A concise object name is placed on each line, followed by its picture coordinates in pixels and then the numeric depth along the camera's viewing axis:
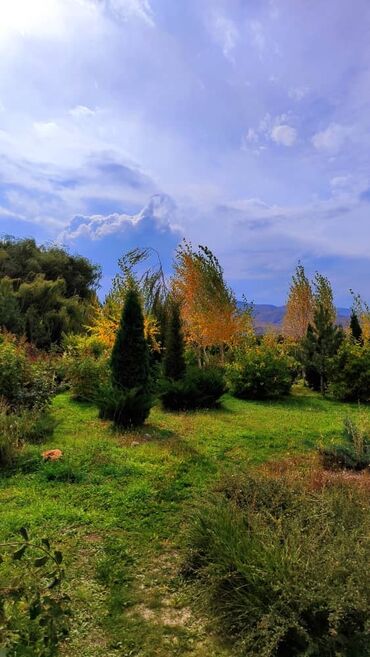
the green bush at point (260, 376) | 13.70
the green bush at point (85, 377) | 11.48
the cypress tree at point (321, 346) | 14.90
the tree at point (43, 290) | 25.80
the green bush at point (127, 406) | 8.25
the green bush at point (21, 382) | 9.56
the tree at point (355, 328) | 21.27
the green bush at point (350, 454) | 6.21
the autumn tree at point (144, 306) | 16.58
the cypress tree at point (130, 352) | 9.71
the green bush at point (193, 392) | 10.98
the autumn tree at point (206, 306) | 20.22
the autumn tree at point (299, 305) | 28.81
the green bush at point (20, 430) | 5.88
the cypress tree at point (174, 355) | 13.83
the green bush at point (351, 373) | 13.40
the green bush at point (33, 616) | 1.83
